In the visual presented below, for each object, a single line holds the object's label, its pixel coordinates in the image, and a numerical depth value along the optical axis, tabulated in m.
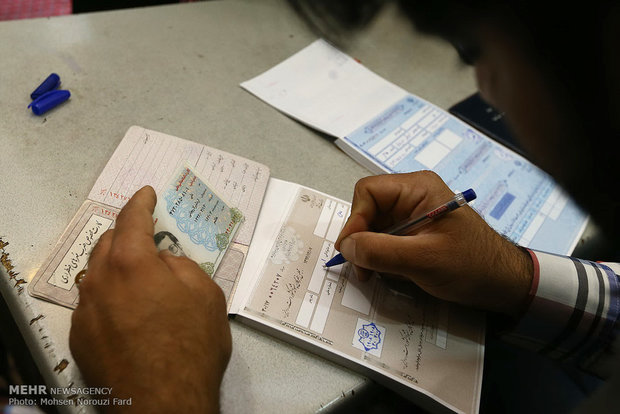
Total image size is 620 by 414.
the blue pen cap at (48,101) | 0.68
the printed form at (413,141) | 0.71
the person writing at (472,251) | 0.24
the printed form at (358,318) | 0.49
